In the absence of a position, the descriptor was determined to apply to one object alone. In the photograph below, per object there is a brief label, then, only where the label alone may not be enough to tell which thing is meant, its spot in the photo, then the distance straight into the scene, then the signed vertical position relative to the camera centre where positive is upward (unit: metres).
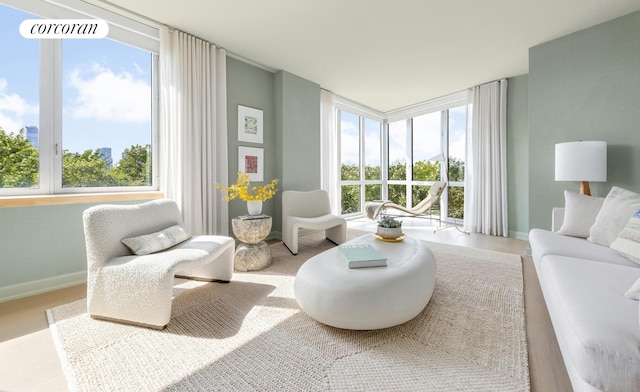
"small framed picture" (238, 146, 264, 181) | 3.75 +0.50
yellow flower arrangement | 2.88 +0.04
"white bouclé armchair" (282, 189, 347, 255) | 3.25 -0.29
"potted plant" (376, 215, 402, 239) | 2.31 -0.30
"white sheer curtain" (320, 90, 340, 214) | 4.88 +0.98
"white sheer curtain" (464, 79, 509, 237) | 4.29 +0.57
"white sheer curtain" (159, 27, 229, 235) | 2.94 +0.80
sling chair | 4.73 -0.19
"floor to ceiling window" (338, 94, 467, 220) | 5.30 +0.88
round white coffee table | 1.46 -0.56
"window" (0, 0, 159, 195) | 2.21 +0.83
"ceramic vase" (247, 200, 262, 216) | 2.94 -0.12
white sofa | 0.80 -0.45
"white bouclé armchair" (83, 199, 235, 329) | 1.61 -0.46
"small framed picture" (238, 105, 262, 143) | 3.73 +1.04
